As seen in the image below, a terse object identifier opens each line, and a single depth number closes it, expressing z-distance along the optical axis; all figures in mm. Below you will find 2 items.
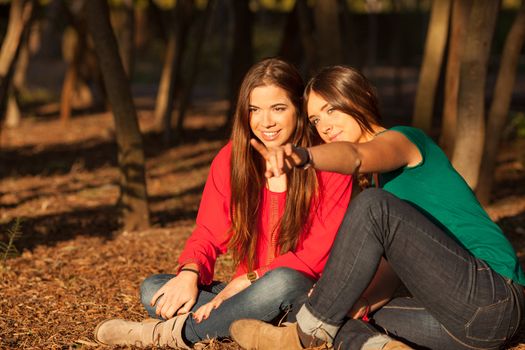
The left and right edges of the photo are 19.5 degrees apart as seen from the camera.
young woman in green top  6064
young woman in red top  6980
